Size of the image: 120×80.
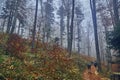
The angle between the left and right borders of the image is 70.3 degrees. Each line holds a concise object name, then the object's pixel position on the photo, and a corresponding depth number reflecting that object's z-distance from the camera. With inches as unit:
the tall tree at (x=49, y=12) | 707.0
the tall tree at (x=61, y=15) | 745.3
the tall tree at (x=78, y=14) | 712.6
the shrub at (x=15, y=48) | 258.6
